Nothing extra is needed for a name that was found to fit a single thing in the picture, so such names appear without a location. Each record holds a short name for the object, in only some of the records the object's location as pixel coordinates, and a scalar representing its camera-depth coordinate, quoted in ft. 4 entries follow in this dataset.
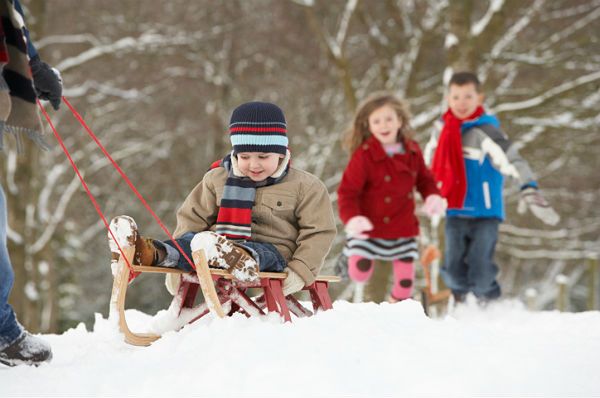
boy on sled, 20.92
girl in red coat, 31.81
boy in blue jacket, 33.24
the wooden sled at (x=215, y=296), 18.52
